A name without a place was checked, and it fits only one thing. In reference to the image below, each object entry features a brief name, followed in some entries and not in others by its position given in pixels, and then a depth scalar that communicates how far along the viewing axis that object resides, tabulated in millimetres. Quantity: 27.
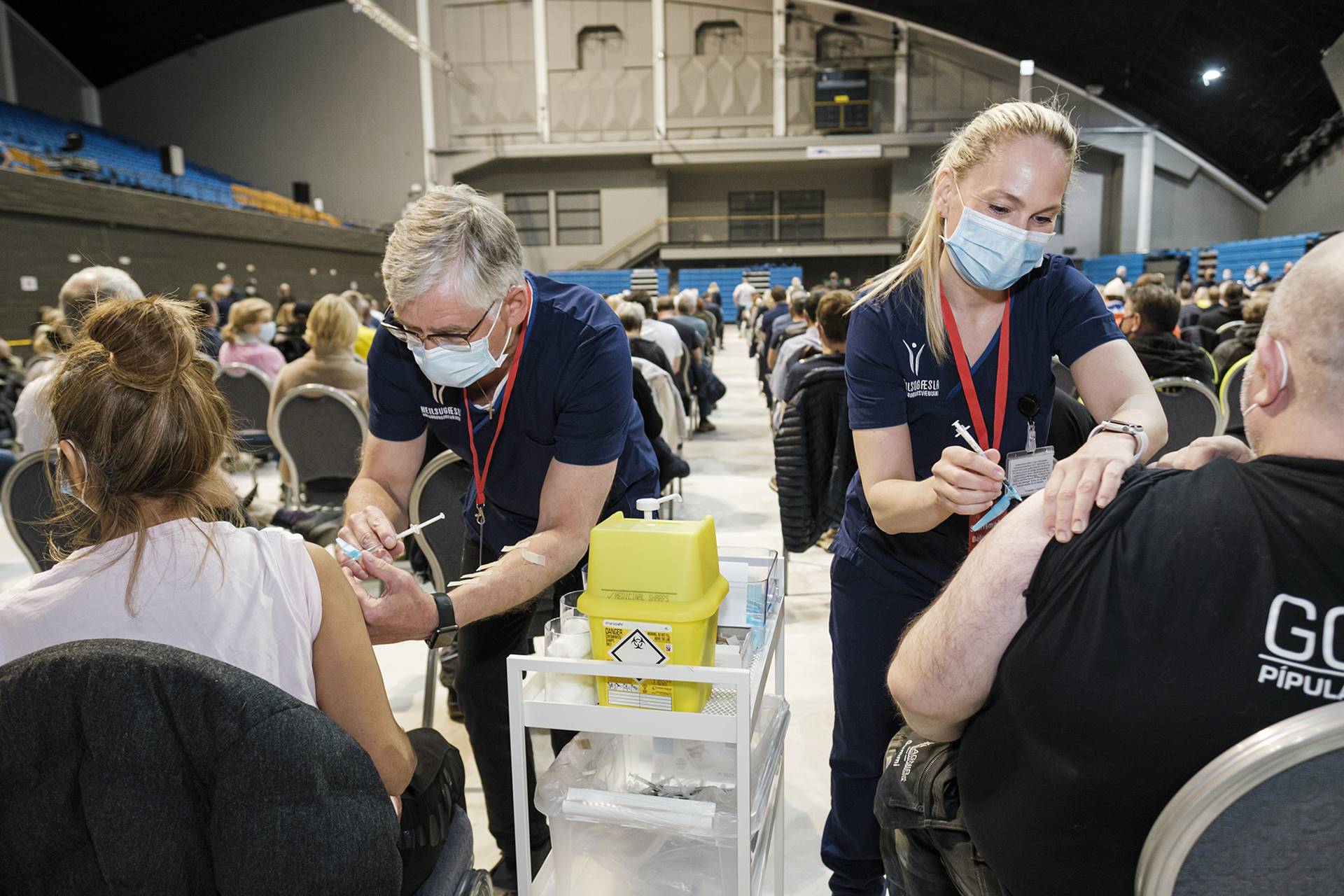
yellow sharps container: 1100
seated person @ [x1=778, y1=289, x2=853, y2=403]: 3275
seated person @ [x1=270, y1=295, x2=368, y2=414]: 3824
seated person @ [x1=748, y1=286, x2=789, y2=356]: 8555
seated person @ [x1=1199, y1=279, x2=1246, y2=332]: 6598
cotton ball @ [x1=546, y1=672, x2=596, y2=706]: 1205
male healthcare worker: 1390
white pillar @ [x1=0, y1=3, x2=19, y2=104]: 17125
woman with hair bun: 932
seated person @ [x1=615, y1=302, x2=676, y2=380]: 5152
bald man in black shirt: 692
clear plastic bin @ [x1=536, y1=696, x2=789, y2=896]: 1237
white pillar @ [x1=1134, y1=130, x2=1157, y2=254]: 20344
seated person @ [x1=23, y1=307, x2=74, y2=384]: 3814
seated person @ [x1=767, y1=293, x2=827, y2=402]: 4582
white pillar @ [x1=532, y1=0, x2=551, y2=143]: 20594
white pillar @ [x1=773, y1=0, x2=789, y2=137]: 20203
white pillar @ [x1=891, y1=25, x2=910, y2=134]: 20172
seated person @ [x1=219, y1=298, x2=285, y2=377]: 5145
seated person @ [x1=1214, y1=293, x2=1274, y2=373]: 4375
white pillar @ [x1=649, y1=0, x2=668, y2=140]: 20281
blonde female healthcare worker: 1339
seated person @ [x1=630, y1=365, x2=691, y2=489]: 2086
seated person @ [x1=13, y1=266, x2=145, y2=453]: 2865
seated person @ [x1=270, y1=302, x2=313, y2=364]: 6328
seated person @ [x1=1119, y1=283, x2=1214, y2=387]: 3484
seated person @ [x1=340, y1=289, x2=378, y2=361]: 7844
